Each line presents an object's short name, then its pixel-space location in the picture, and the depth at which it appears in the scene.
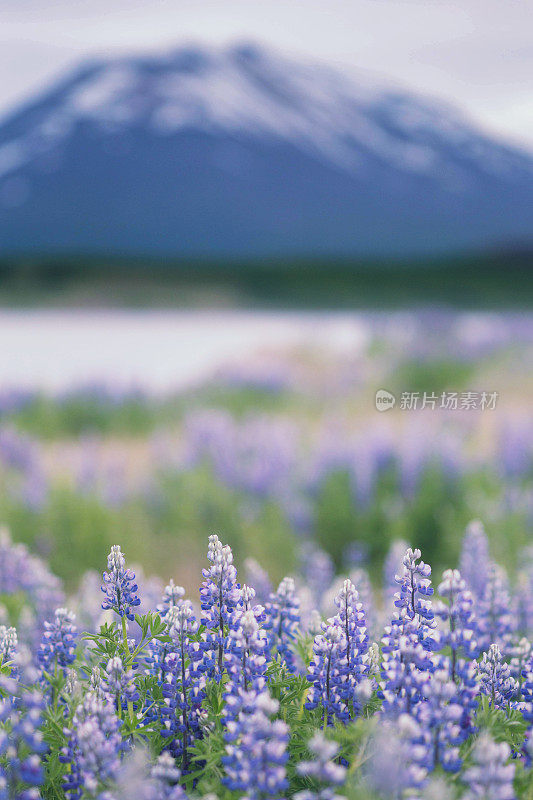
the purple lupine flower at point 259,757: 3.98
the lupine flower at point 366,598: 4.67
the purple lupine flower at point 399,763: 3.93
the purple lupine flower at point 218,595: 4.21
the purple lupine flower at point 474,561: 5.04
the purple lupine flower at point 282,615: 4.39
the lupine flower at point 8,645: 4.33
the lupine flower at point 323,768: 3.92
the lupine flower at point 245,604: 4.21
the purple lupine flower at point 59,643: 4.34
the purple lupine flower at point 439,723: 4.04
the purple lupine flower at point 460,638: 4.12
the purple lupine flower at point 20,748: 3.99
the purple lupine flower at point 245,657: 4.14
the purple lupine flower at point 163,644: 4.26
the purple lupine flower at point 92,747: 4.04
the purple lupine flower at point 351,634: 4.21
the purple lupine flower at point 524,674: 4.24
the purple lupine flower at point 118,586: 4.24
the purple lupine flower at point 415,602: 4.20
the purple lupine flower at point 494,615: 4.55
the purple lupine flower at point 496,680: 4.27
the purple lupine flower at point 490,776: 3.92
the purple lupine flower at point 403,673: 4.09
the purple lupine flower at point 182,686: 4.21
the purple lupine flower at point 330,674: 4.19
